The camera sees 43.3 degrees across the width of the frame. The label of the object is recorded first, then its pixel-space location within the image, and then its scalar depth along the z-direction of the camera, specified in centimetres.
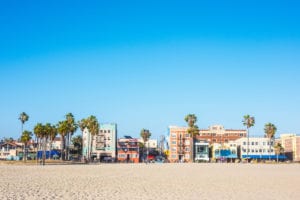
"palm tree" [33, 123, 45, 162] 9188
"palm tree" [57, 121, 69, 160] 9781
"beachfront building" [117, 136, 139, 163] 13412
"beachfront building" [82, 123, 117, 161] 13125
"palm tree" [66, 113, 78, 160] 10306
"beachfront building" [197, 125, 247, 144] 16350
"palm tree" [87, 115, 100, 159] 11044
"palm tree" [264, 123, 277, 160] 11675
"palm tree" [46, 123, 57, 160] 9458
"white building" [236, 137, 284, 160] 12706
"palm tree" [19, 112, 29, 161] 11231
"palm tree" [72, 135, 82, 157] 14450
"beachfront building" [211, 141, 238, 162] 12638
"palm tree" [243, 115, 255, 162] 11719
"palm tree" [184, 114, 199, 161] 12062
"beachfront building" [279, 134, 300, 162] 12912
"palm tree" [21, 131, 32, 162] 9823
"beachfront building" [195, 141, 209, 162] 13100
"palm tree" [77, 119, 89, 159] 11197
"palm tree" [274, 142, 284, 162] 11566
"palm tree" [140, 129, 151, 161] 14525
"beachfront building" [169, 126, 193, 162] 13575
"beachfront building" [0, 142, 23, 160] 13525
